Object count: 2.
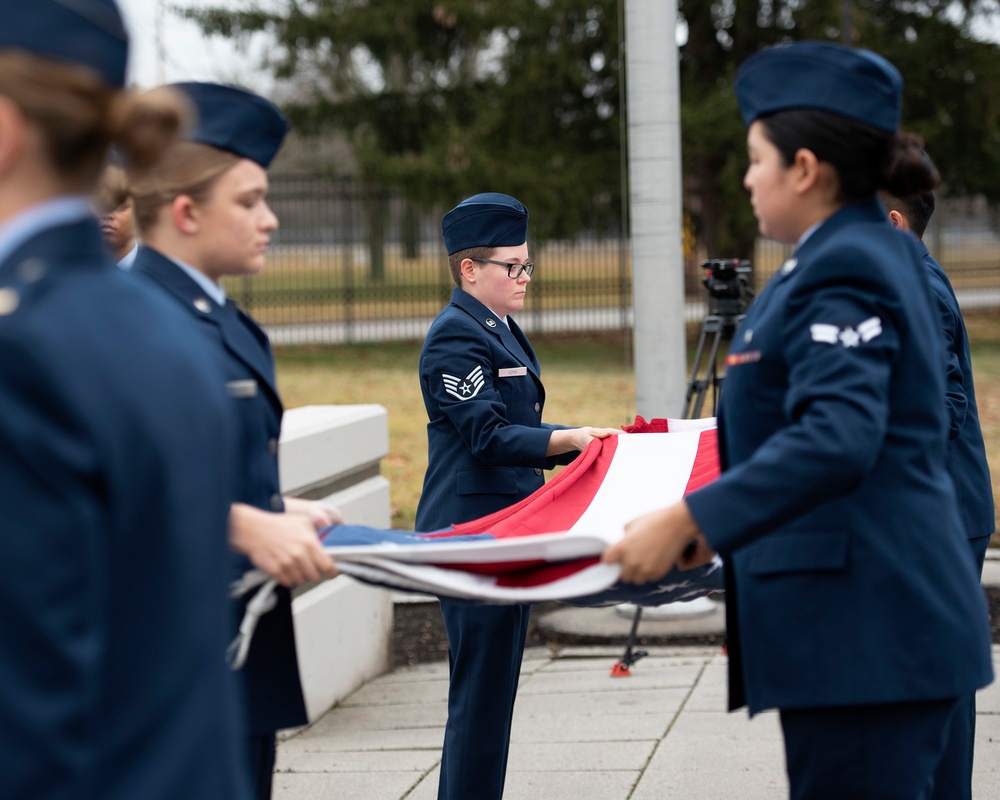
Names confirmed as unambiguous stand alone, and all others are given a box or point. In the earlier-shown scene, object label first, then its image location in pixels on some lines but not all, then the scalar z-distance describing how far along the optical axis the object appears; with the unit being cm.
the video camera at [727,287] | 618
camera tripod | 609
